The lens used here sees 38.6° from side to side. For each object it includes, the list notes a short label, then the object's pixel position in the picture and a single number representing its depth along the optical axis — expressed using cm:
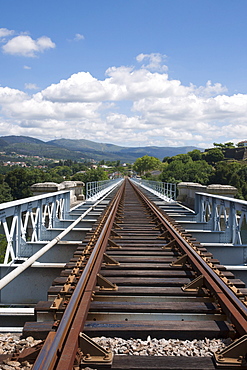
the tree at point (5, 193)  7512
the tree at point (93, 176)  10947
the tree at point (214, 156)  16915
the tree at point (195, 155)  18525
